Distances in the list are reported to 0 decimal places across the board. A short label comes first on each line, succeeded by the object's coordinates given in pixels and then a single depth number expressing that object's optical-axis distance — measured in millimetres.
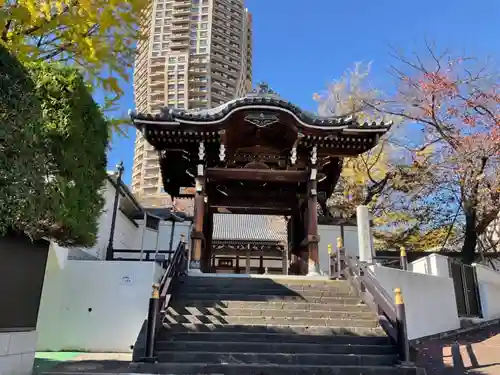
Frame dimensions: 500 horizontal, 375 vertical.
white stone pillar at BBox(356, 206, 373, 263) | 11035
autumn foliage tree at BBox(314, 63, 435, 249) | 19278
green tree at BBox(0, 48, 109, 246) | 4992
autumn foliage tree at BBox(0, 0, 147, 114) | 5289
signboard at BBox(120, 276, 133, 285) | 9867
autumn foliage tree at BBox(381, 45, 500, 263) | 15117
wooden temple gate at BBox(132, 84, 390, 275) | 11156
